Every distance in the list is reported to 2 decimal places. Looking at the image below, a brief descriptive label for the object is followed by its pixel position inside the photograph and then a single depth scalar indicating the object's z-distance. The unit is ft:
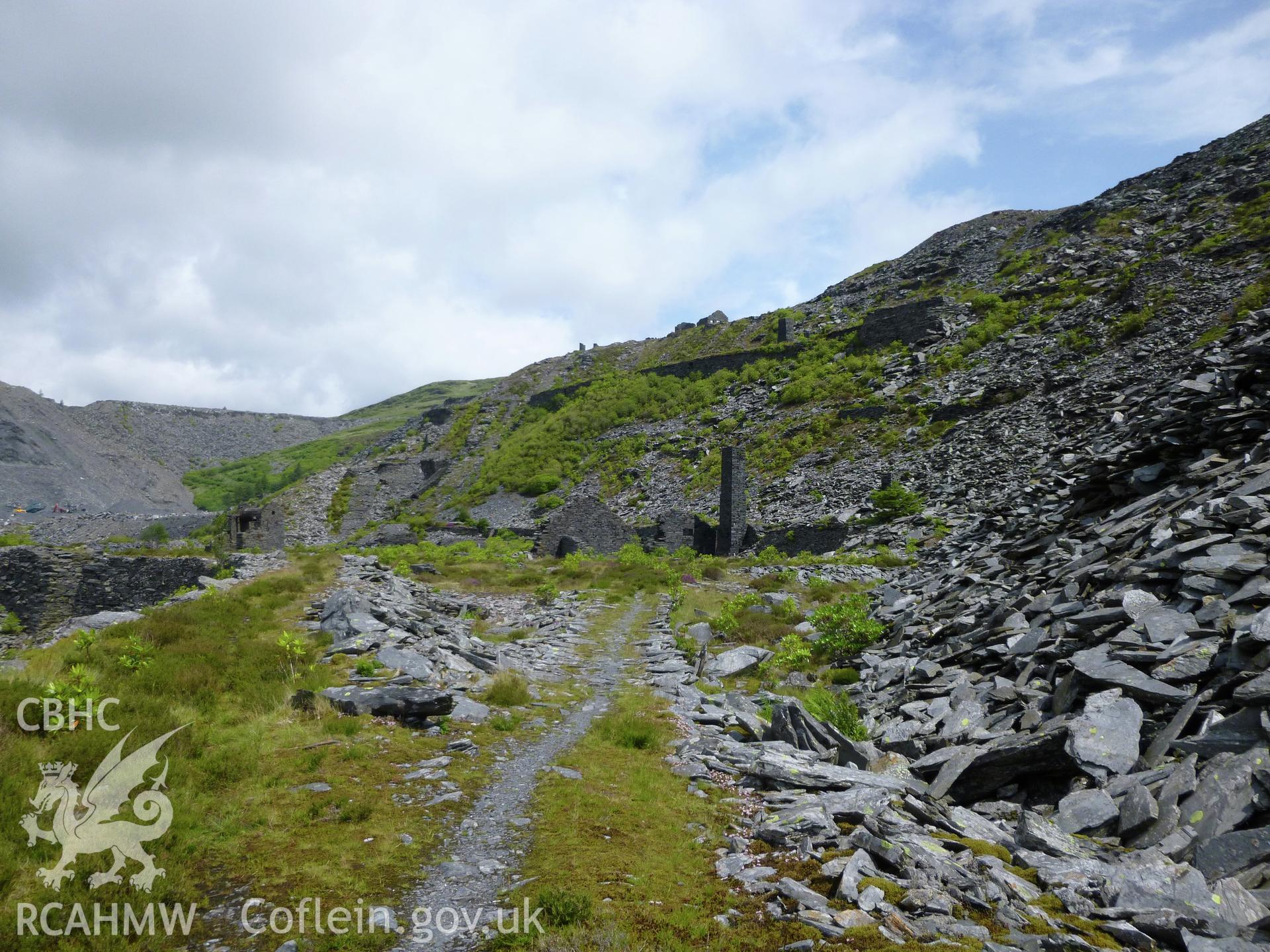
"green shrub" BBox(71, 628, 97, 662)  34.04
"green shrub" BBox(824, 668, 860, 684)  43.35
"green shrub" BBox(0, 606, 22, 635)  95.40
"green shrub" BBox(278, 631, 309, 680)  37.32
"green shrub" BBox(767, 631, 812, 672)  48.21
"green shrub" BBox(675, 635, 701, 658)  54.62
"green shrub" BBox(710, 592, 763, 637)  62.75
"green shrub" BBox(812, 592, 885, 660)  47.57
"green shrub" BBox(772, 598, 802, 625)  64.41
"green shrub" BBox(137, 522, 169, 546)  153.69
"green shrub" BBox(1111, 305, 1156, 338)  140.56
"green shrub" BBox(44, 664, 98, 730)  24.49
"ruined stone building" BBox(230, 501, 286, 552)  128.36
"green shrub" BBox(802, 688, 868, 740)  32.55
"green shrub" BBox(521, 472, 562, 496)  198.59
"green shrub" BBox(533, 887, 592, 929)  15.17
